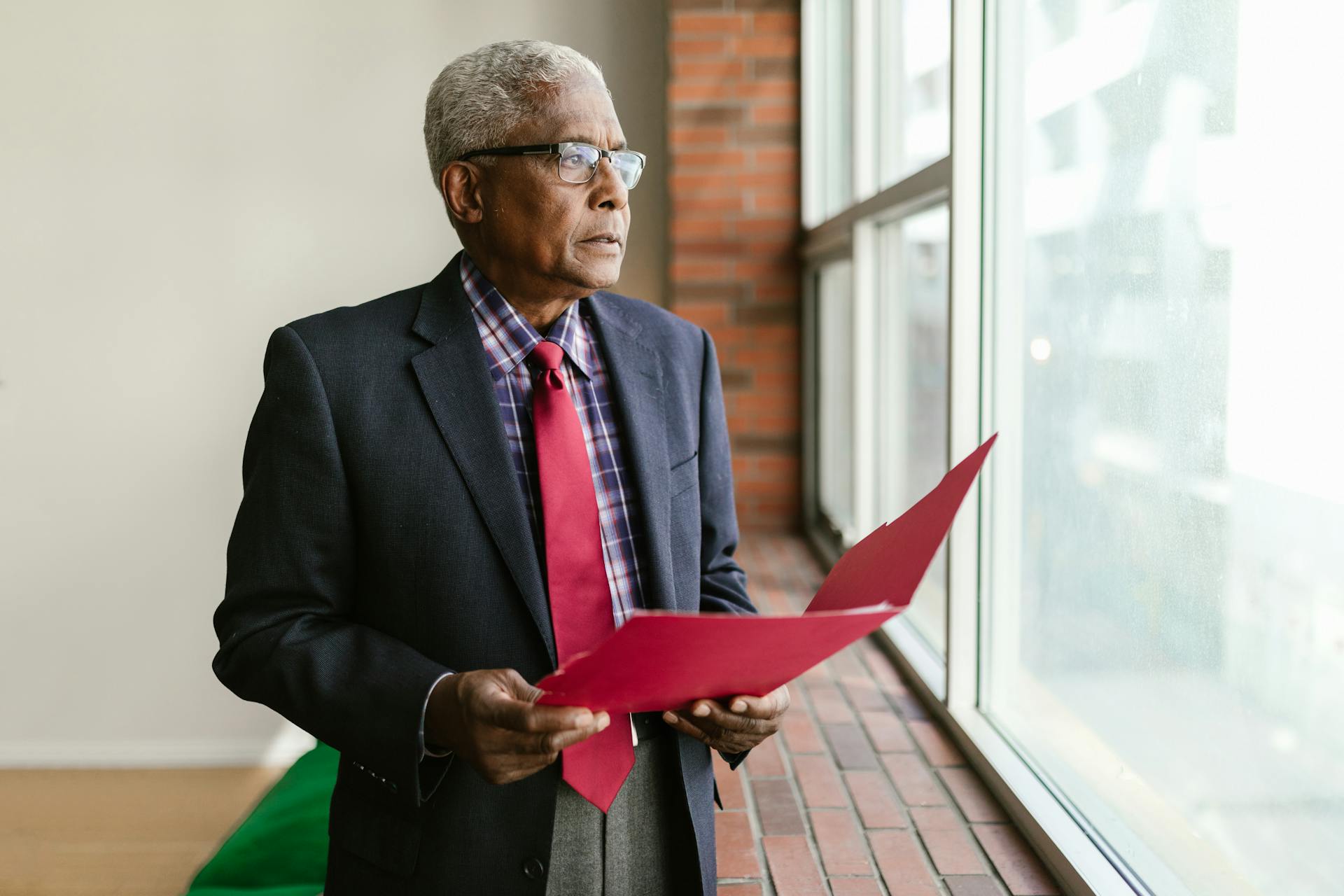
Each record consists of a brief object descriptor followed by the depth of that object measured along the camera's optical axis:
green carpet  2.66
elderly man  1.15
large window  1.24
